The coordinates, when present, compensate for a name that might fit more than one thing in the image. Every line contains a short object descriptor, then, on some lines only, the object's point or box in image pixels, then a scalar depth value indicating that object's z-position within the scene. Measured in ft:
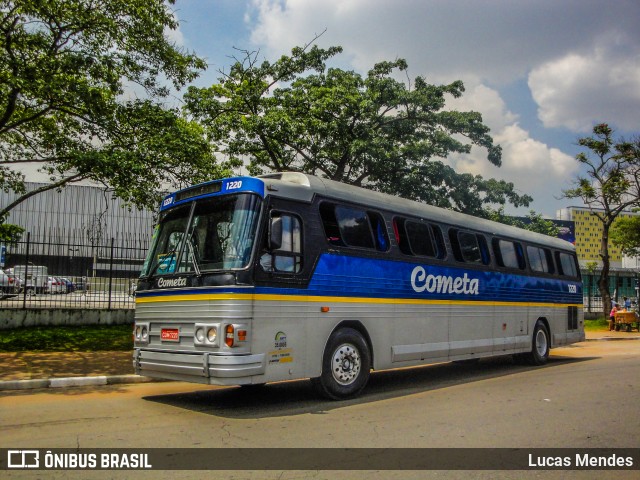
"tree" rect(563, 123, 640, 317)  100.42
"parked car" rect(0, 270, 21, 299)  50.98
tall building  456.53
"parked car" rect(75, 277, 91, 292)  56.64
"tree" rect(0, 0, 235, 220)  39.32
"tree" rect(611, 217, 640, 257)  116.88
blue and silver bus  24.07
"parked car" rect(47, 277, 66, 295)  55.31
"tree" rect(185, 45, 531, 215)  63.57
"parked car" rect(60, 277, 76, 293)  56.29
